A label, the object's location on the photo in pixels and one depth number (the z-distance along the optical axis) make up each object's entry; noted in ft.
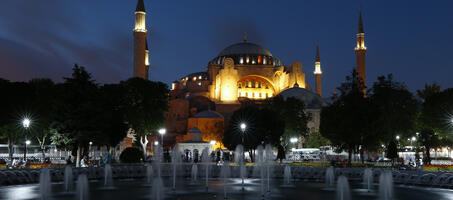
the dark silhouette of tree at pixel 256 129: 139.23
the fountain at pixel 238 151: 132.47
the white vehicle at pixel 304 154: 161.27
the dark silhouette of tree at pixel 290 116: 160.45
